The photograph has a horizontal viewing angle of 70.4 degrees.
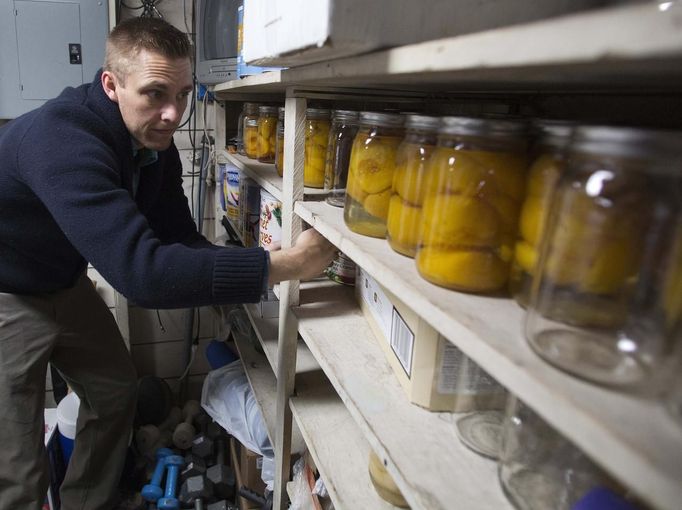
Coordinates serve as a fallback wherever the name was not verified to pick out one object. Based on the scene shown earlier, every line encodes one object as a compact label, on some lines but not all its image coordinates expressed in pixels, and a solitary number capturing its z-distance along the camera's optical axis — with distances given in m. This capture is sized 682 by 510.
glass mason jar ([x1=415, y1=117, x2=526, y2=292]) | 0.49
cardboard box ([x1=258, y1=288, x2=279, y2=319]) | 1.48
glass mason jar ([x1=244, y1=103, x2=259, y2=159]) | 1.65
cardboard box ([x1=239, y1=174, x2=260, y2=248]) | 1.50
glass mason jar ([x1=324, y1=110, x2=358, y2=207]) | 0.89
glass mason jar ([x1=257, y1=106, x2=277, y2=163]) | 1.51
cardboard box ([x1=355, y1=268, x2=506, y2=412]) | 0.66
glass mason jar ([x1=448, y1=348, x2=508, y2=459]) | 0.65
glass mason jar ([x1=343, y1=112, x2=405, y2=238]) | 0.70
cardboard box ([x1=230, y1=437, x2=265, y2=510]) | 1.67
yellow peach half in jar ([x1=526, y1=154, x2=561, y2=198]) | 0.44
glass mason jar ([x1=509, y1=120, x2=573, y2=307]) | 0.44
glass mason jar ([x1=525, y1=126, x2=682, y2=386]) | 0.32
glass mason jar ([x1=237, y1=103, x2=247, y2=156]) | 1.97
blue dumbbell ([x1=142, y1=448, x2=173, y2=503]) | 2.03
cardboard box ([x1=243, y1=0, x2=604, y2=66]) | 0.46
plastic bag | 1.60
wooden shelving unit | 0.27
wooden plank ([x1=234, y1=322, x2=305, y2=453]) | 1.30
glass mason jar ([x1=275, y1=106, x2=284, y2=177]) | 1.29
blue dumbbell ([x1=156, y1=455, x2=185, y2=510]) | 1.97
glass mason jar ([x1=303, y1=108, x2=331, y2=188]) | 1.05
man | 0.94
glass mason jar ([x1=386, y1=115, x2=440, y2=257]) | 0.59
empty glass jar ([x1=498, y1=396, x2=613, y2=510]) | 0.49
